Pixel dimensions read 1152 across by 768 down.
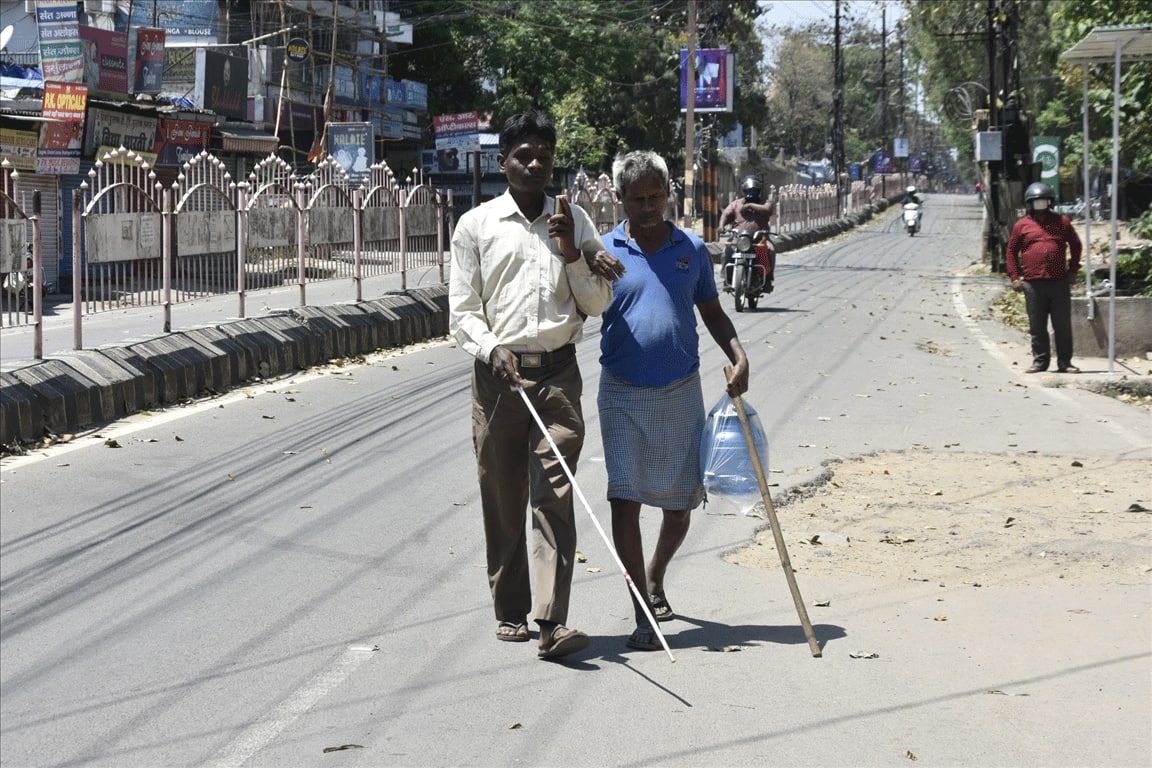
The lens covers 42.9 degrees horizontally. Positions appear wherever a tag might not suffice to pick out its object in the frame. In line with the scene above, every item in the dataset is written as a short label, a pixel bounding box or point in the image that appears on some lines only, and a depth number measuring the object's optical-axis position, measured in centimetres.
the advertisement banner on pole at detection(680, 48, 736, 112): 3656
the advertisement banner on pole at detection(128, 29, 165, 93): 3222
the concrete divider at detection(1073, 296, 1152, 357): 1456
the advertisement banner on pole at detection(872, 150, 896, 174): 10162
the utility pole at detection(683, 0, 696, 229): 3603
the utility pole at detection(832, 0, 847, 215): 6431
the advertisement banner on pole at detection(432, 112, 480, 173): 3972
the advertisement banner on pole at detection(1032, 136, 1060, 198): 3331
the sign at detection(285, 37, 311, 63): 3947
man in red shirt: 1341
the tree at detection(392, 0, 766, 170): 5519
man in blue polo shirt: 523
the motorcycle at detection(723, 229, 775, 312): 2012
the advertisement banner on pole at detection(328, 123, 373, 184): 3831
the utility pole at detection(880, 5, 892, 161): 8131
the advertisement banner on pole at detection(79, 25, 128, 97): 2955
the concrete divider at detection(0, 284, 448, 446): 952
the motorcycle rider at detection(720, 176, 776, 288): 2002
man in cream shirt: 503
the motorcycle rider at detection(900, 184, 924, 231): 5408
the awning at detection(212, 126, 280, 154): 3553
